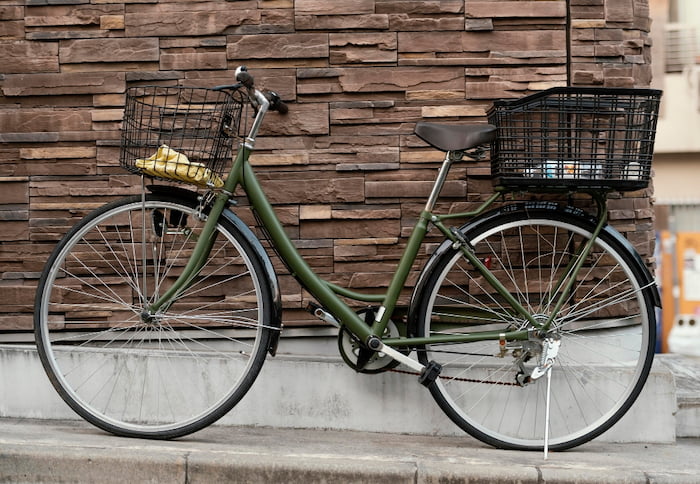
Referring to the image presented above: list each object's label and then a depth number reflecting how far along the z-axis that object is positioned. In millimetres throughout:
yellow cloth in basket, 3643
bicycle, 3740
